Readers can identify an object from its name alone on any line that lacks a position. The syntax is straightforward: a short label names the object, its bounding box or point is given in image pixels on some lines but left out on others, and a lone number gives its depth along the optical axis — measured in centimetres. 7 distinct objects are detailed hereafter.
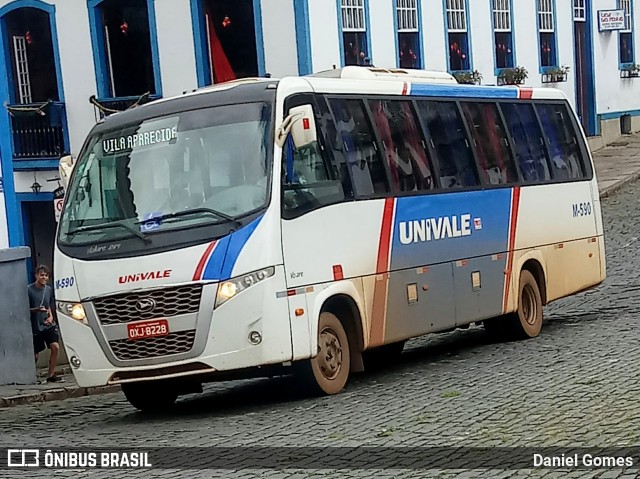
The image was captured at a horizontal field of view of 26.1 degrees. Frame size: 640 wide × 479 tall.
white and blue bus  1141
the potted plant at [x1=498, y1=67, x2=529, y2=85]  3105
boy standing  1783
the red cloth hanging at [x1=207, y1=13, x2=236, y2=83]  2502
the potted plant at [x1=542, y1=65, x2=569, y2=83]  3334
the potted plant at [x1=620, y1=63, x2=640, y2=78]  3788
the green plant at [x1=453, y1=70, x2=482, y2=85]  2897
